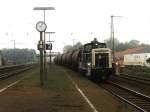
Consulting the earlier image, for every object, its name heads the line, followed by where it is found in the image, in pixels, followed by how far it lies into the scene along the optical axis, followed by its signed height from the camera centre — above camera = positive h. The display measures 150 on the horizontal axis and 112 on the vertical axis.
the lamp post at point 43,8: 32.06 +4.03
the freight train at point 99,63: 33.34 -0.32
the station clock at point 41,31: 25.89 +1.76
